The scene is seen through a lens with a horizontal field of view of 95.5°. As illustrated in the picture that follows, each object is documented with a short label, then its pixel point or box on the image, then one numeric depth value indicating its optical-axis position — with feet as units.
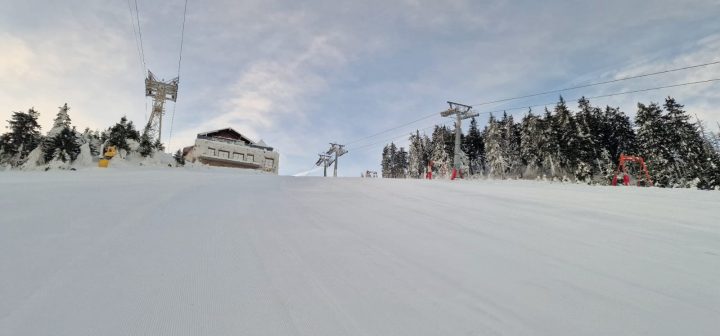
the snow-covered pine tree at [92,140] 69.45
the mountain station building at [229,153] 158.61
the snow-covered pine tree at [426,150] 286.05
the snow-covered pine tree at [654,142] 139.74
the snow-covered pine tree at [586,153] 161.58
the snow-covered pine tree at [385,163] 372.38
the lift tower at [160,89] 139.65
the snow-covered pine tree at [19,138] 74.79
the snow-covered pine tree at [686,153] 133.49
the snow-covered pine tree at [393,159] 358.23
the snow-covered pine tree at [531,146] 190.19
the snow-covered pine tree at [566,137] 168.04
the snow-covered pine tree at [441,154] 243.19
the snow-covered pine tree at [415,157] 292.30
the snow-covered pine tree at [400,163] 352.46
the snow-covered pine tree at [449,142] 243.27
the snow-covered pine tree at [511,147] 219.41
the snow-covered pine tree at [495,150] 213.25
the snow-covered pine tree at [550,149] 174.29
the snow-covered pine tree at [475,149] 258.98
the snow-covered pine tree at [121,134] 69.67
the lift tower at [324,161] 200.23
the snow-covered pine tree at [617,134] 192.34
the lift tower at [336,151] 183.22
